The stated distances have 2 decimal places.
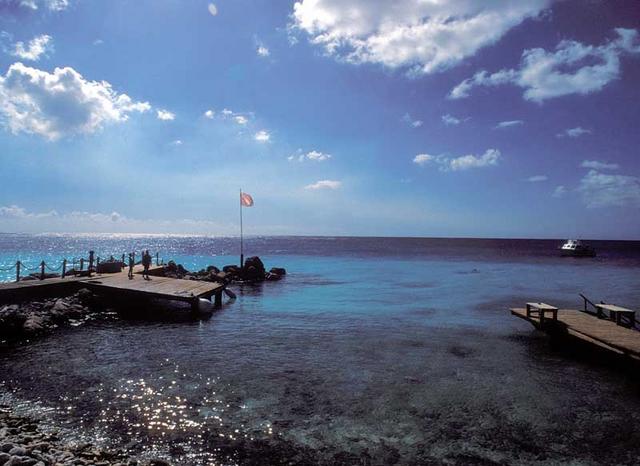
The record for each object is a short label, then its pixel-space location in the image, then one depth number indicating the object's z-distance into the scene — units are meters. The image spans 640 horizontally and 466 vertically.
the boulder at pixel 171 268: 42.53
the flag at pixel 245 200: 42.12
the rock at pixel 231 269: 47.89
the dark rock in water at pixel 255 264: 49.28
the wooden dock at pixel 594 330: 14.97
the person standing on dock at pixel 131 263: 31.02
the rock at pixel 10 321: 18.38
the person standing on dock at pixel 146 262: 32.89
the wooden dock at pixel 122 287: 23.70
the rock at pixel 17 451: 8.29
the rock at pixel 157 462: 8.77
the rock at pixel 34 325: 19.19
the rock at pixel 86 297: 25.78
